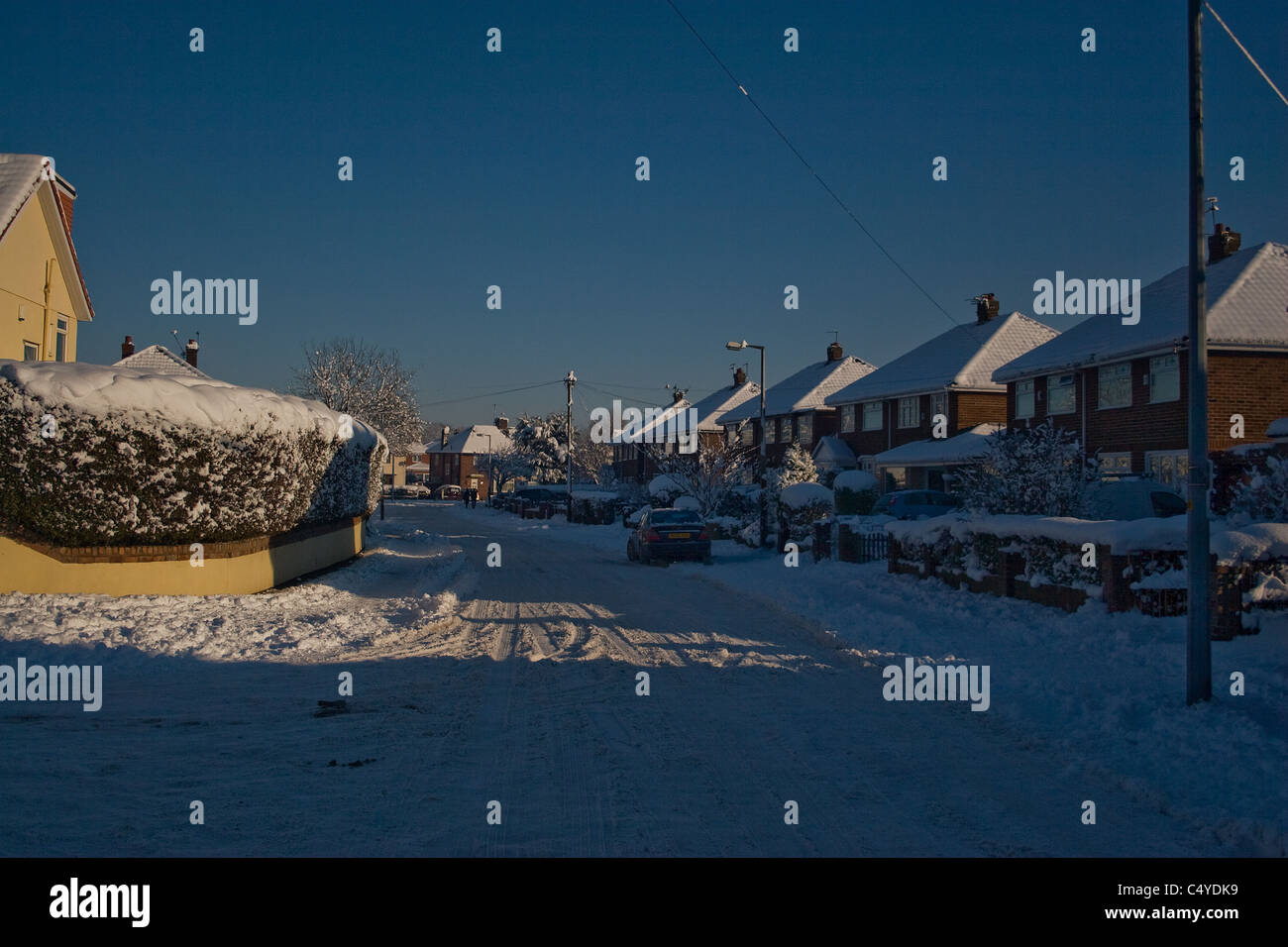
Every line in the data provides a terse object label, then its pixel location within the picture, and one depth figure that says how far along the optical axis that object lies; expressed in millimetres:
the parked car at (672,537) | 25625
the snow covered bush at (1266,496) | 13156
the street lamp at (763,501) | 26953
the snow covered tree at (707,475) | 38319
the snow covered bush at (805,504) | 30438
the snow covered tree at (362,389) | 45500
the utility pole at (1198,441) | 8031
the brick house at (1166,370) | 23984
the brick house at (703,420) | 68375
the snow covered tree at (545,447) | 76562
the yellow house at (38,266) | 20797
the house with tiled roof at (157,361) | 37688
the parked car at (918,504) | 29094
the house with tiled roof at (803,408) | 53000
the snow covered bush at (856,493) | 37438
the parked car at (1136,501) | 19141
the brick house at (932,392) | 38688
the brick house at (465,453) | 117062
